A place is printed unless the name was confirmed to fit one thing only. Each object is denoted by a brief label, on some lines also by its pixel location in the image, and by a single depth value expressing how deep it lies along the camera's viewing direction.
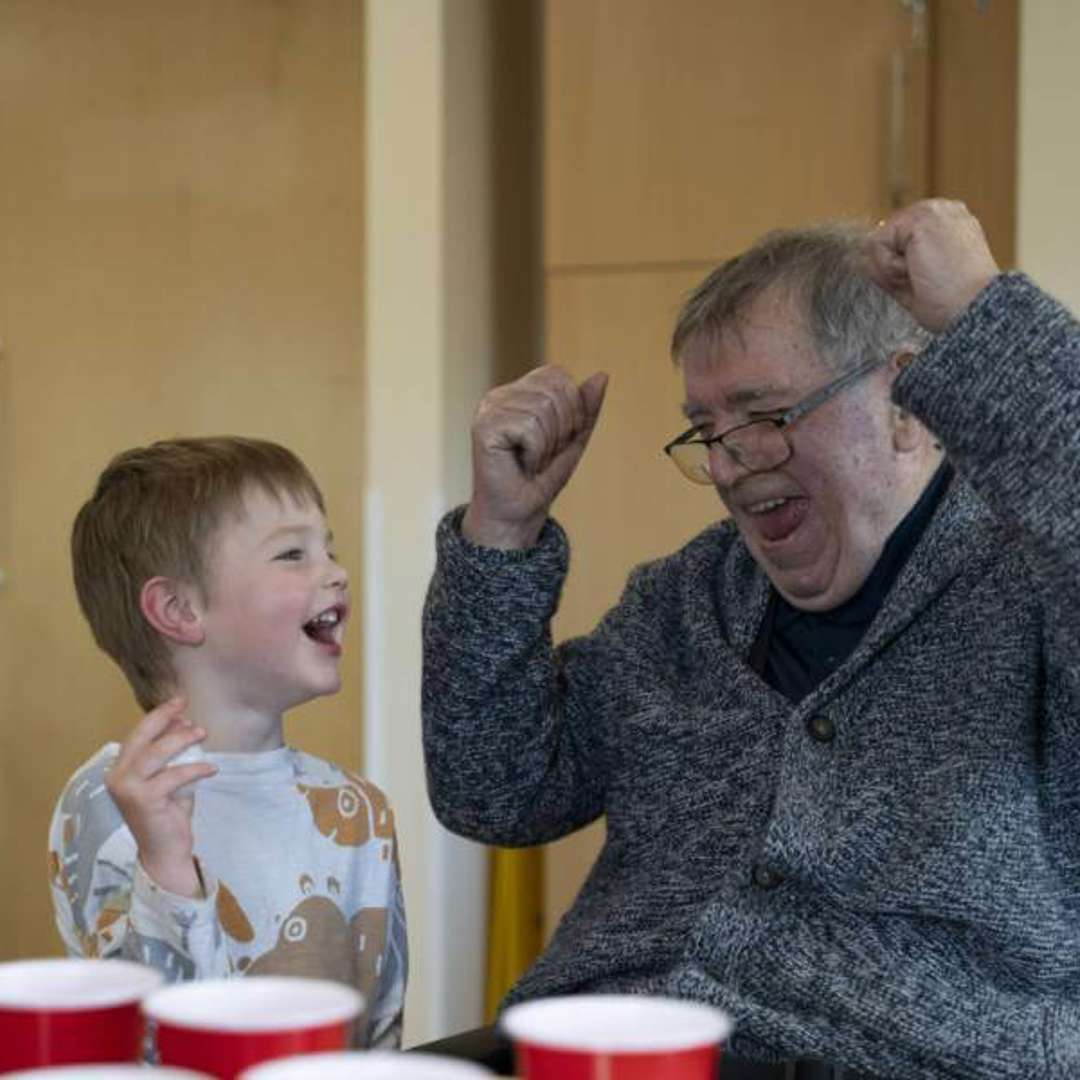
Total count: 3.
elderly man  3.35
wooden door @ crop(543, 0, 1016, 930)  4.83
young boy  3.57
